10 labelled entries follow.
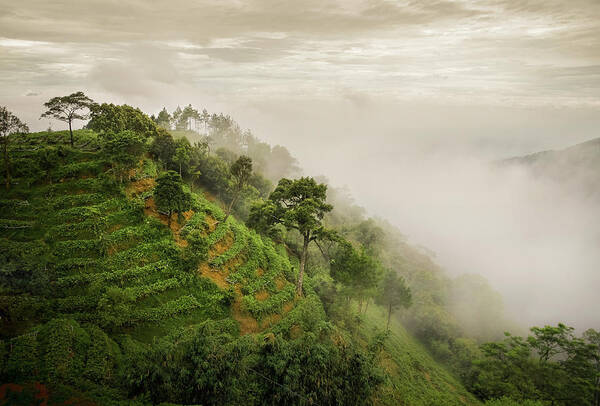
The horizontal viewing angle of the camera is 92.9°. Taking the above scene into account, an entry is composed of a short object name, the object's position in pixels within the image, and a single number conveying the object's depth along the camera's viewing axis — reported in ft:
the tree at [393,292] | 155.63
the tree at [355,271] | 116.67
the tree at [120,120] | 155.23
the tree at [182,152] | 150.71
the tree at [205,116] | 388.37
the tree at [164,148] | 158.71
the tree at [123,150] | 111.04
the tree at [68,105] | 138.00
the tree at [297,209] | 94.99
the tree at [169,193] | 99.40
